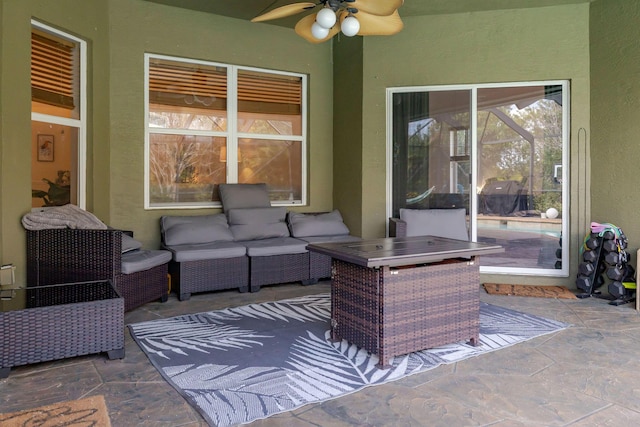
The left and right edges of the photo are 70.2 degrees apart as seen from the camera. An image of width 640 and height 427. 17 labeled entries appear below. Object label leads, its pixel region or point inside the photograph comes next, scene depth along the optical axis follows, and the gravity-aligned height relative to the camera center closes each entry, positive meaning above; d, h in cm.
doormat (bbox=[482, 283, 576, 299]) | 469 -96
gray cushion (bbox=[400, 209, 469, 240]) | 512 -25
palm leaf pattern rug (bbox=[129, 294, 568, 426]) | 242 -103
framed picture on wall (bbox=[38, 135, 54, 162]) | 419 +48
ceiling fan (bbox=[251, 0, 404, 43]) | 338 +147
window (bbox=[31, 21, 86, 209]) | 419 +80
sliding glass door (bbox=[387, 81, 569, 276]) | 520 +46
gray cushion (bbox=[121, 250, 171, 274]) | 388 -54
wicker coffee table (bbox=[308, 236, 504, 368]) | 282 -62
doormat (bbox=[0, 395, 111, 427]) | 212 -104
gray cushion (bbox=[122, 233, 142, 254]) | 418 -42
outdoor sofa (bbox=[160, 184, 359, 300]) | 462 -47
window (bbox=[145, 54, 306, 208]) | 546 +88
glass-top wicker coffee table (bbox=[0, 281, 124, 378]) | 265 -79
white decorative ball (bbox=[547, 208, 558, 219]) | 518 -14
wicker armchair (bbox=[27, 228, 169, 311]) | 365 -48
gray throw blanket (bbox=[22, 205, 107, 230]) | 379 -18
